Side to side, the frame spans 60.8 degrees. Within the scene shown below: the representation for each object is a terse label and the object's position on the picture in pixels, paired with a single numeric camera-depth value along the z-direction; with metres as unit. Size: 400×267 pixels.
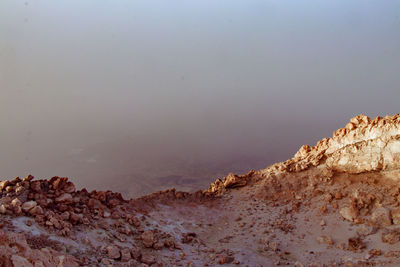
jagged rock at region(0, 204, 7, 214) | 8.93
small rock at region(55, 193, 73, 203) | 10.86
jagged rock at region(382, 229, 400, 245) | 10.46
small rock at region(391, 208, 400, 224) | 11.23
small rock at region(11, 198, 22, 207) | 9.24
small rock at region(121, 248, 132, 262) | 9.11
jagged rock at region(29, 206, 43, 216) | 9.34
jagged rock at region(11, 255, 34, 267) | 6.14
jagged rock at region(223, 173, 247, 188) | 15.90
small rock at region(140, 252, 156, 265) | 9.48
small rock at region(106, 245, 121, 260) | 8.98
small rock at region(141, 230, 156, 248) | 10.50
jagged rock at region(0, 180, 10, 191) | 10.30
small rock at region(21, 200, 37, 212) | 9.35
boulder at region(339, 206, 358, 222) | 11.98
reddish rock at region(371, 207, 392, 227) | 11.33
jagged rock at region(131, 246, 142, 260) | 9.45
